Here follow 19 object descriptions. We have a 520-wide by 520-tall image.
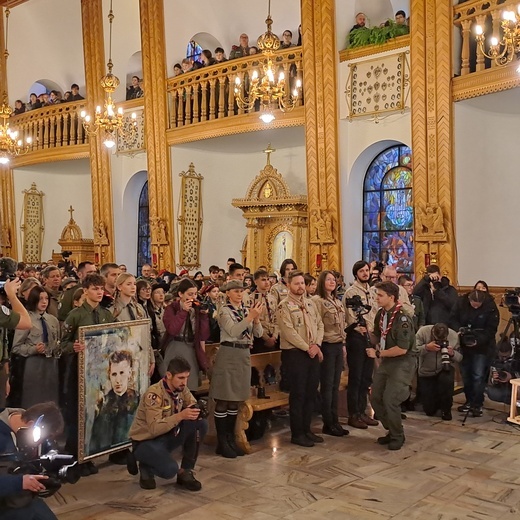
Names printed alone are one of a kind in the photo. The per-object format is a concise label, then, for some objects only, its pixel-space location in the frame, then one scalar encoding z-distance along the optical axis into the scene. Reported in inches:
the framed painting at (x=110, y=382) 220.7
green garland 490.6
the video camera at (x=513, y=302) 304.3
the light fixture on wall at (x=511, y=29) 321.4
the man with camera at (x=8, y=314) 191.7
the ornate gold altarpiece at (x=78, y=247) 791.1
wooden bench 256.4
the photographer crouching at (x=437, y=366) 308.5
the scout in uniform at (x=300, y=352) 263.4
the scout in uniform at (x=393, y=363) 258.7
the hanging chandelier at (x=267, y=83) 413.1
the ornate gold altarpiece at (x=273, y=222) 567.5
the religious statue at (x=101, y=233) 713.0
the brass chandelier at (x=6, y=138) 571.2
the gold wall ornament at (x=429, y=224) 448.8
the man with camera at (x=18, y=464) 128.6
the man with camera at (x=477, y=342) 317.7
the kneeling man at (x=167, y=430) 209.8
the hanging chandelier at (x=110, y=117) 521.7
